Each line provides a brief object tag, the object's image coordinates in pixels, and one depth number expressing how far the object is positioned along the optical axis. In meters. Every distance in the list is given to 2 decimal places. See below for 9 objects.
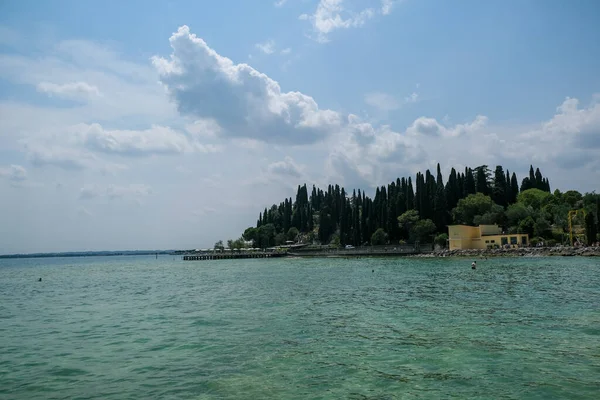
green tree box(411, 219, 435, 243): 93.75
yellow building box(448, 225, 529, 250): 83.44
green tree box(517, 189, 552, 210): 93.49
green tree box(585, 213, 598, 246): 70.25
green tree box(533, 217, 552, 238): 81.19
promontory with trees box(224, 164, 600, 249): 82.50
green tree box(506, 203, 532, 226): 87.88
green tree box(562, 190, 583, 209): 94.44
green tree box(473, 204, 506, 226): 89.38
